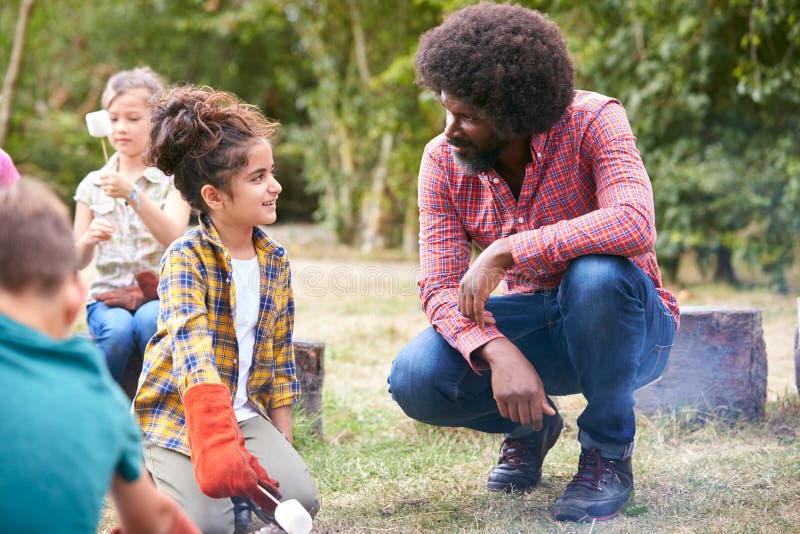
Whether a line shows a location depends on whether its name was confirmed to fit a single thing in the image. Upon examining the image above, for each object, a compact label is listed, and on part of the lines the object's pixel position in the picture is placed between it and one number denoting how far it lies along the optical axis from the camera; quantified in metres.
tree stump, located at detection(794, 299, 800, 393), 3.07
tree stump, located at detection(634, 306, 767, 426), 3.06
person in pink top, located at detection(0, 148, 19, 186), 2.54
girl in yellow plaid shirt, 2.12
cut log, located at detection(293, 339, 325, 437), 3.05
